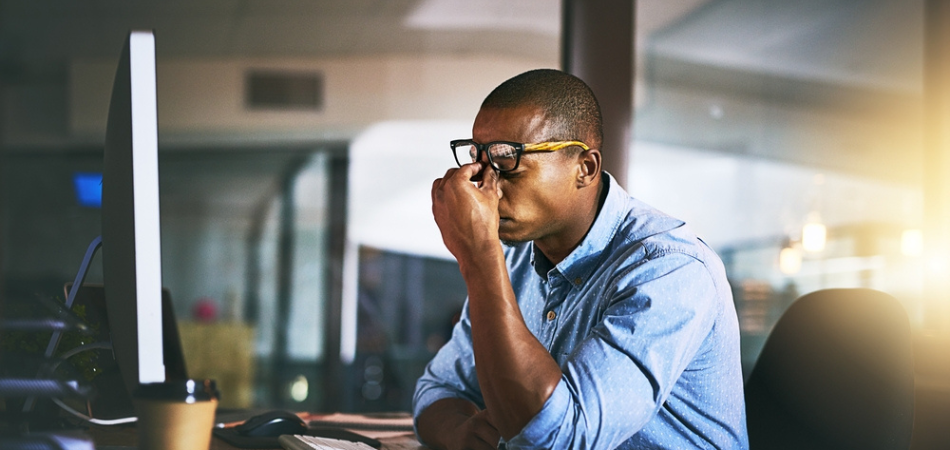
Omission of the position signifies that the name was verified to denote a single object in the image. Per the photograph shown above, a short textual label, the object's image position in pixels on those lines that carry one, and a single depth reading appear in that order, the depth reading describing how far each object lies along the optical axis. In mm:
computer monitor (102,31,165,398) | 779
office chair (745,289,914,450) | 1291
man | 1052
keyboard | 1164
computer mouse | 1345
